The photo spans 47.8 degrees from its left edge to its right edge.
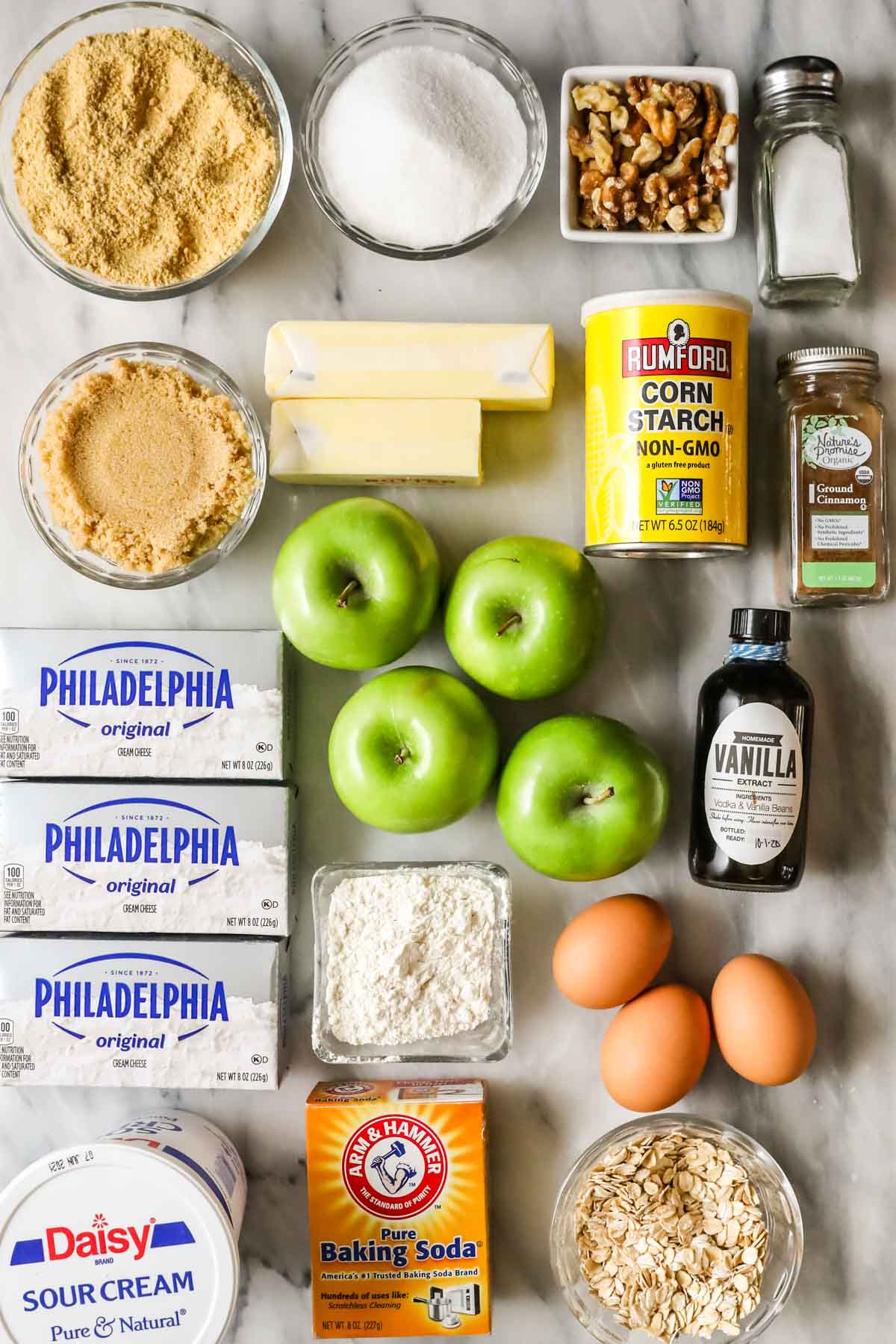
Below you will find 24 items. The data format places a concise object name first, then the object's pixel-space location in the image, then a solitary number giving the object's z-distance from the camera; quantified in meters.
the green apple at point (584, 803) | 0.91
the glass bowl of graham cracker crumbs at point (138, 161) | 0.97
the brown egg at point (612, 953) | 0.94
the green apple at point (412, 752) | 0.92
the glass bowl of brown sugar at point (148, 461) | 0.97
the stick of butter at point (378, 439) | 0.98
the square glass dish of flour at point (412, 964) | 0.95
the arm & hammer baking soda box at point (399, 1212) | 0.97
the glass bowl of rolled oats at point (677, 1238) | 0.96
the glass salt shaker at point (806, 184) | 0.99
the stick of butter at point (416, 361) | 0.99
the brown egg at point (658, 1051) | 0.94
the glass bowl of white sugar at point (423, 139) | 0.97
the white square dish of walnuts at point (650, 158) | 0.99
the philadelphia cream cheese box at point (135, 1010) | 0.99
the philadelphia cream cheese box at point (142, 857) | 1.00
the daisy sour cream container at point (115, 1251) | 0.92
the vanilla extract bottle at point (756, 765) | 0.93
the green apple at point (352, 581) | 0.93
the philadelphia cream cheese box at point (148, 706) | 0.99
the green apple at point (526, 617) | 0.91
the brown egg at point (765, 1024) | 0.93
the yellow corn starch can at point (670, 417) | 0.93
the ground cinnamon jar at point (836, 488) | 0.98
